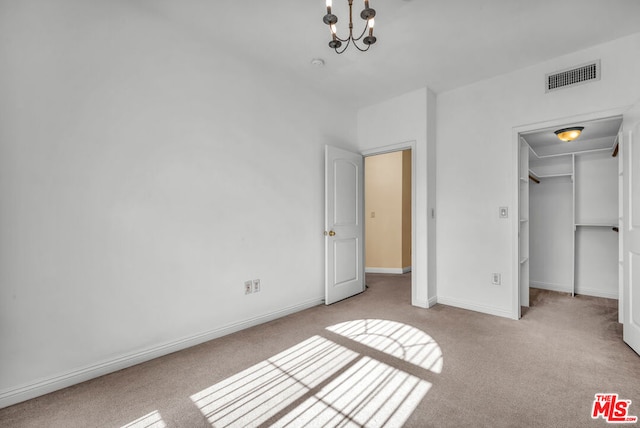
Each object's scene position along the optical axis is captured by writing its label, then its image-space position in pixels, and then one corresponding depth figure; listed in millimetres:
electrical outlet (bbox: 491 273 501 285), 3327
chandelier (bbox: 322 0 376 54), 1673
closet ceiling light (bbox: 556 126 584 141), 3191
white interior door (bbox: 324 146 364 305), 3732
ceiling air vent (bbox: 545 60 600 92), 2766
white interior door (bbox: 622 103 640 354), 2318
